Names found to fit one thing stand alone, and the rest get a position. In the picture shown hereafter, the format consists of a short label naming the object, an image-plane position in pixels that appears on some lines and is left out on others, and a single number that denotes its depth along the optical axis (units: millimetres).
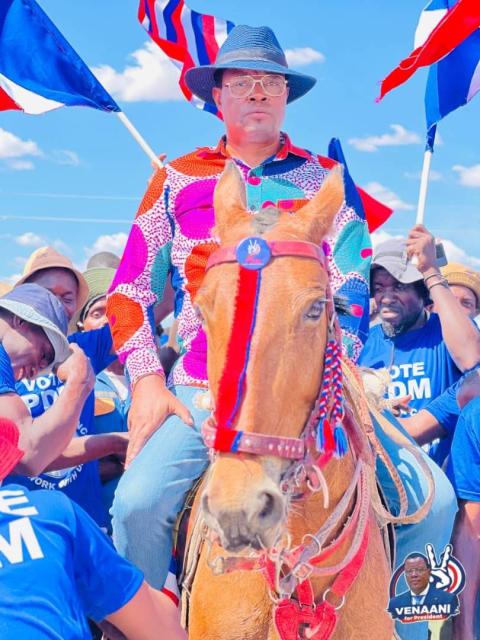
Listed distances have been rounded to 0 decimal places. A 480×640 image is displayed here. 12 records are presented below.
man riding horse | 3703
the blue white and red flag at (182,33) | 8094
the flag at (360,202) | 4281
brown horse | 2438
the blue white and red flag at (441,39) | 6703
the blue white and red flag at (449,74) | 7121
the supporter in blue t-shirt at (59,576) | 2367
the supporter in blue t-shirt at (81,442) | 5078
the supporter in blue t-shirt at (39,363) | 4371
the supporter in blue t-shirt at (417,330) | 6188
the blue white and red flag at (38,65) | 6887
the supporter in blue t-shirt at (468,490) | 5438
